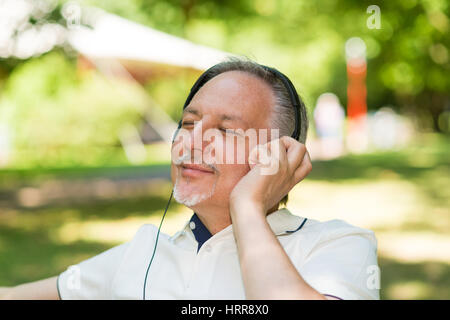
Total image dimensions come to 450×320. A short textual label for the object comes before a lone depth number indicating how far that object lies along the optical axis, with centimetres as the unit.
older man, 151
